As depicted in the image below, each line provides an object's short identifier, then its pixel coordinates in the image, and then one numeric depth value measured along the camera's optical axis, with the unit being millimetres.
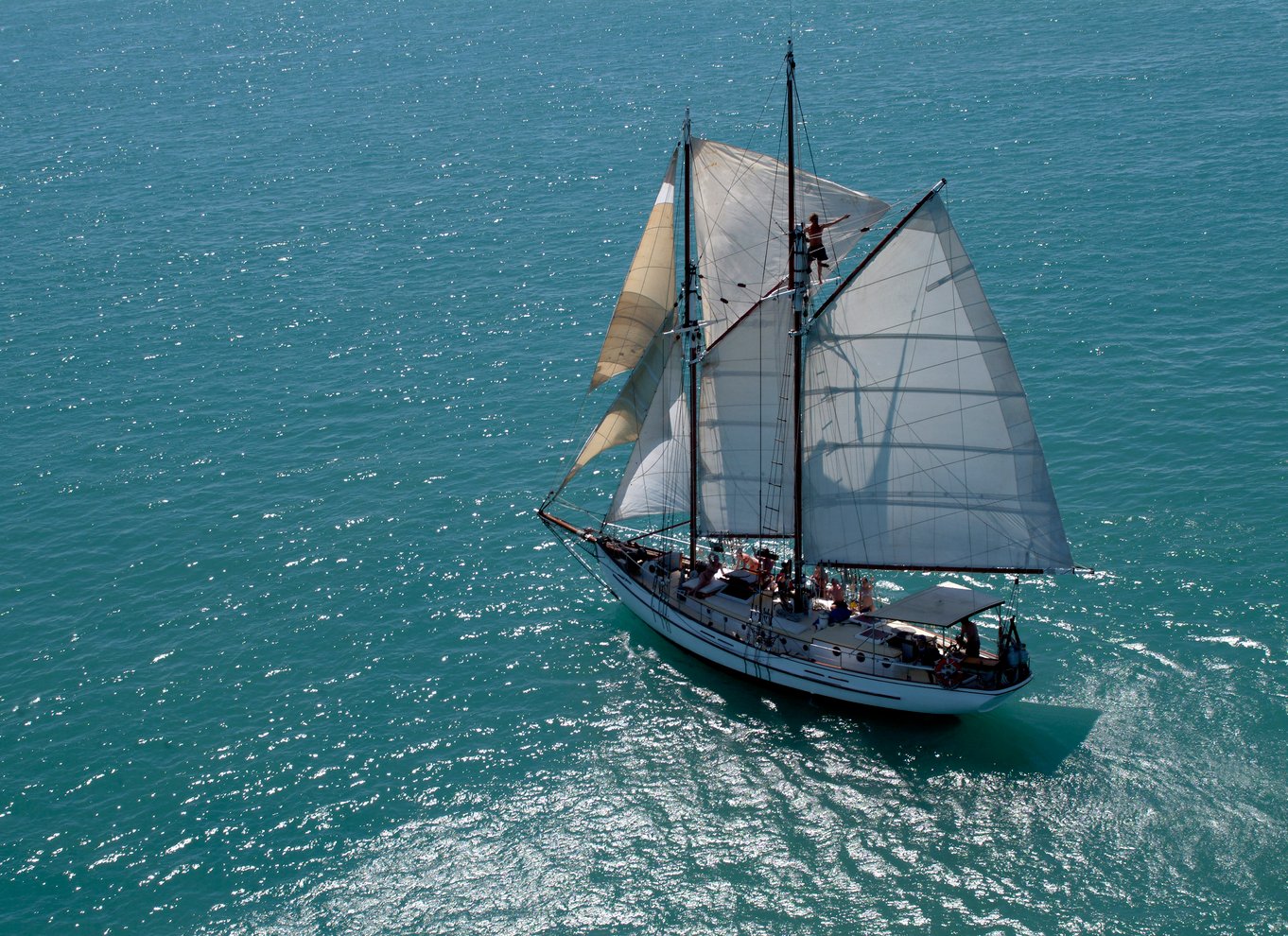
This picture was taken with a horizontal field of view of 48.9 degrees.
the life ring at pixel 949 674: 60469
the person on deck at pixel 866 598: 65938
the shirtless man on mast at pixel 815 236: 61531
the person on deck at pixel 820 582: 67812
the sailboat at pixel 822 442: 60625
